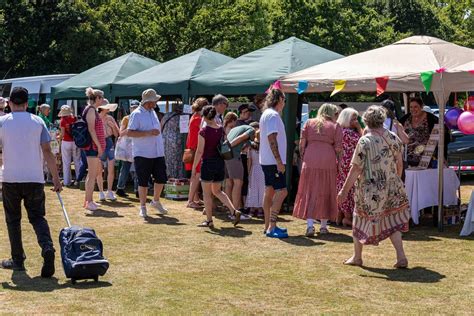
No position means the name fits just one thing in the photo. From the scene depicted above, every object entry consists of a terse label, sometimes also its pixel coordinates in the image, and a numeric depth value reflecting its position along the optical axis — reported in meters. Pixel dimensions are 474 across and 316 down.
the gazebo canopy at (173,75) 14.85
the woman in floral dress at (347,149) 10.16
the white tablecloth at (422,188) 10.75
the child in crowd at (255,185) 11.98
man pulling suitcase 7.42
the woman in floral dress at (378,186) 7.88
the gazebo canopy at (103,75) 17.61
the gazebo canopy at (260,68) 12.99
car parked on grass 16.83
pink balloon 10.44
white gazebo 10.17
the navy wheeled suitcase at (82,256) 7.13
